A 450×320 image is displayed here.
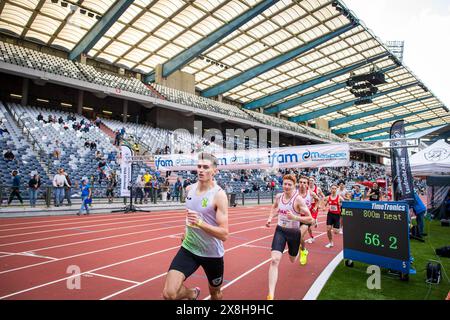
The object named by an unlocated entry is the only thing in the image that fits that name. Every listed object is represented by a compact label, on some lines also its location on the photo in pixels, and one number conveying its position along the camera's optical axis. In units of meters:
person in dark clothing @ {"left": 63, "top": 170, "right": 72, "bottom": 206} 15.08
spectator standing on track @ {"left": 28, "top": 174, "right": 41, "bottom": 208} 13.77
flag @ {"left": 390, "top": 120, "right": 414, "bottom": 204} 8.79
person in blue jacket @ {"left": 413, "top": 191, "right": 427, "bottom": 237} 9.40
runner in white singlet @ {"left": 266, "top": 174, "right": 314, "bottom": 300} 4.84
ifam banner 10.25
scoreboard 5.50
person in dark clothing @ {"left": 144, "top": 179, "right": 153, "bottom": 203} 19.52
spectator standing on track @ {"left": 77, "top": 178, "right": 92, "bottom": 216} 14.17
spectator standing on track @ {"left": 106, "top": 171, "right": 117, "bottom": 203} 17.78
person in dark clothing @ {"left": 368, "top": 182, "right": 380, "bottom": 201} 11.41
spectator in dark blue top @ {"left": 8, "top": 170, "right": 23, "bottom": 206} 13.53
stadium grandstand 18.23
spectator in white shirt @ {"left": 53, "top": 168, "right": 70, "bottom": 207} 14.61
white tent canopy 11.20
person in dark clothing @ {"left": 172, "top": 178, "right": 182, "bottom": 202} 21.45
